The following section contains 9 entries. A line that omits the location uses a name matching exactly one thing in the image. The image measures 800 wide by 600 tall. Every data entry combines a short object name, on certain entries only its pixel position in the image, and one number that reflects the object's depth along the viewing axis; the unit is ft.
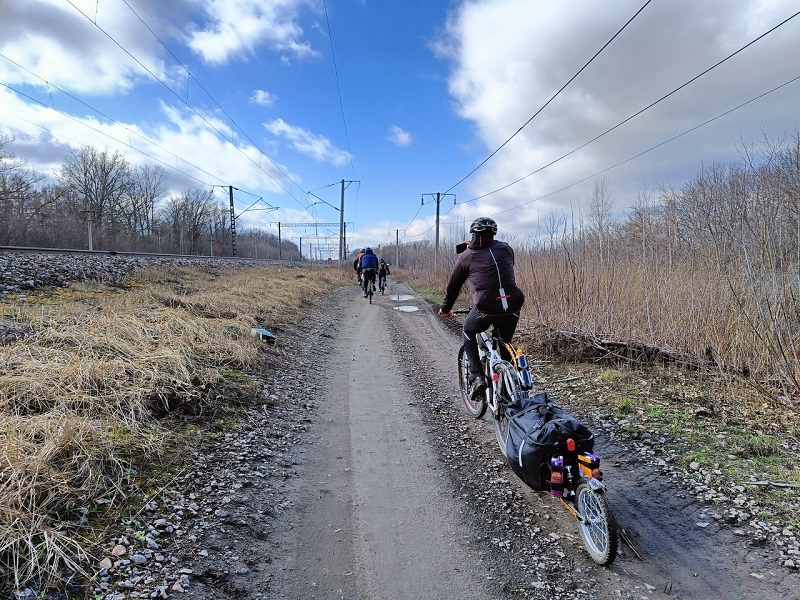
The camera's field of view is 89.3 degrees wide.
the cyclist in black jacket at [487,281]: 13.47
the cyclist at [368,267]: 51.21
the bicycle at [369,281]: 51.13
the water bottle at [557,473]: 8.26
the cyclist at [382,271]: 63.36
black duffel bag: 8.31
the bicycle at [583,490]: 7.49
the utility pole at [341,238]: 126.40
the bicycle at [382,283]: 64.68
